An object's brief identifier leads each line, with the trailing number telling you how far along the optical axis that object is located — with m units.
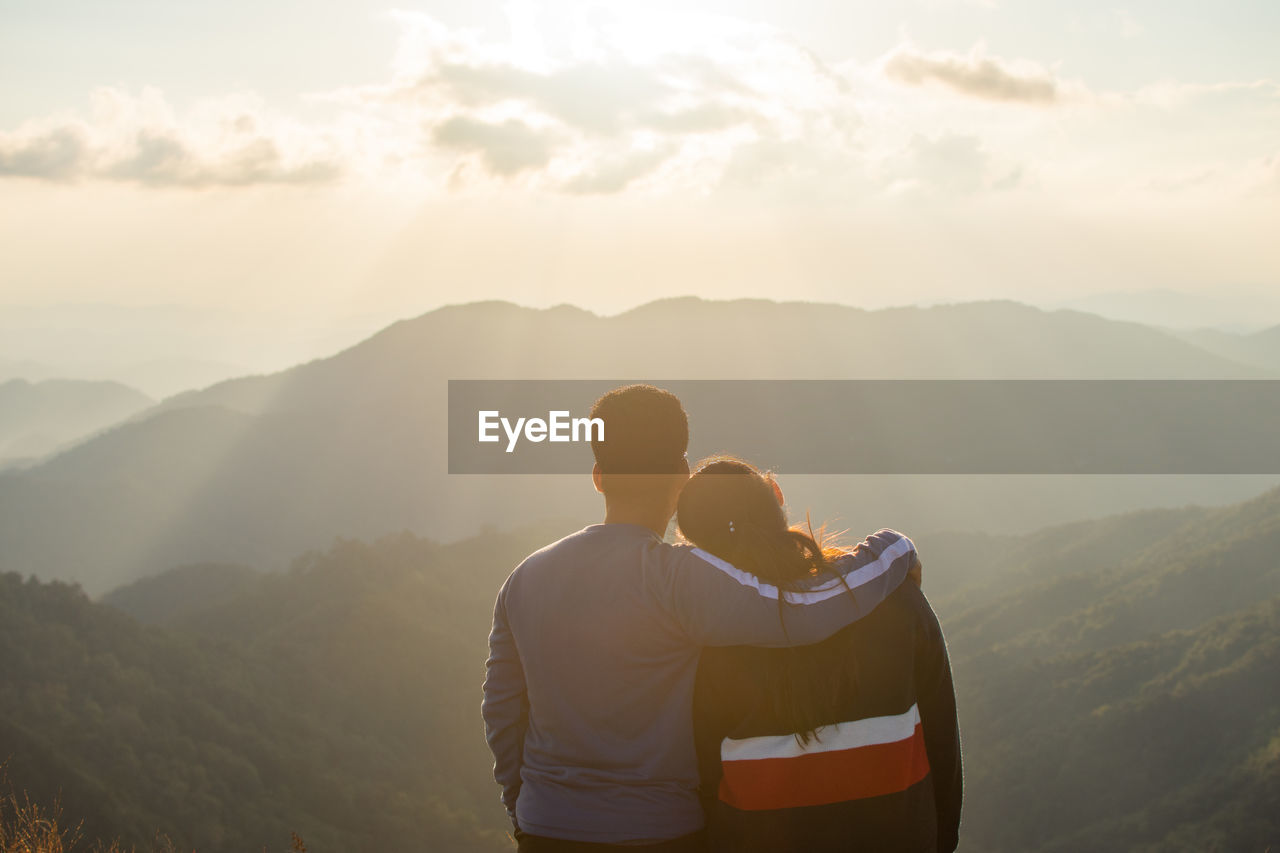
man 2.88
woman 2.93
